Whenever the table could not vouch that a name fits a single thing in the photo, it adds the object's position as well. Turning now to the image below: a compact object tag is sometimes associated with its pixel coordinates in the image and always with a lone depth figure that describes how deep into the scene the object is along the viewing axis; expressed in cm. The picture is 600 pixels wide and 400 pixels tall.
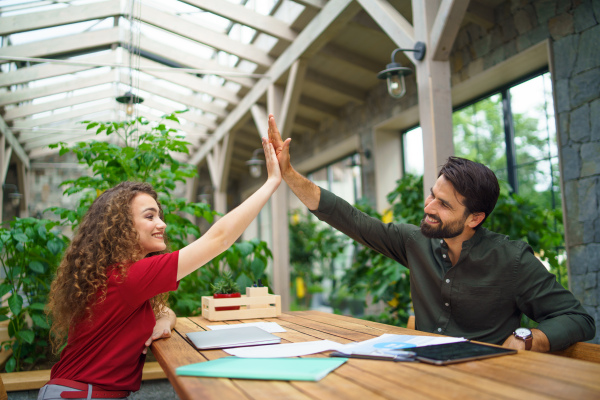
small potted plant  190
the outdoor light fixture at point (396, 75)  288
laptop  122
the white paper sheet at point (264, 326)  154
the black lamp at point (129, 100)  421
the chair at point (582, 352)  133
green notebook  91
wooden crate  185
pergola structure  289
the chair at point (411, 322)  179
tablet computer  101
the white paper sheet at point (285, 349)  110
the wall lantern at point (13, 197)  904
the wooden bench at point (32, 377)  231
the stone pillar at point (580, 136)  329
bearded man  149
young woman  133
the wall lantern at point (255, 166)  663
